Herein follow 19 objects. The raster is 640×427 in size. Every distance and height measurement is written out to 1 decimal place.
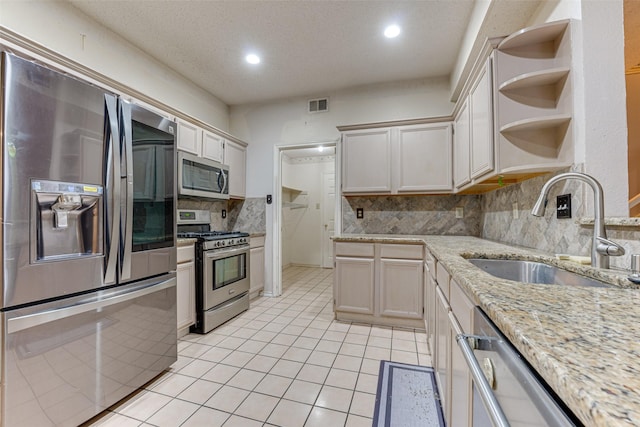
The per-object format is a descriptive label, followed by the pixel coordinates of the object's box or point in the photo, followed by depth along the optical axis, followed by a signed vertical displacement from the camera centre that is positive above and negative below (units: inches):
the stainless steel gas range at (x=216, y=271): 100.7 -23.2
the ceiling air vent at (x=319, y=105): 138.6 +57.0
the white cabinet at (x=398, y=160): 113.8 +24.2
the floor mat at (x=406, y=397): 58.1 -44.1
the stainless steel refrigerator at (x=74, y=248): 45.2 -6.8
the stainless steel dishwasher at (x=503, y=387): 16.8 -13.7
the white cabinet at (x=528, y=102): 58.6 +26.9
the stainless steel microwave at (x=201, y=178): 106.2 +16.1
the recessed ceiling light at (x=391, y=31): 92.0 +64.2
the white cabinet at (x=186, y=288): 92.7 -26.3
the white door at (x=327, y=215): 224.0 -0.3
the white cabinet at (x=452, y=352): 37.5 -24.4
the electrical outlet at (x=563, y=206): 56.8 +1.9
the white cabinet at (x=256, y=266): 134.6 -26.4
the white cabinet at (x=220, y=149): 112.6 +31.0
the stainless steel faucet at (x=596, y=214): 42.2 +0.1
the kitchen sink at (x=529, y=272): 45.6 -11.4
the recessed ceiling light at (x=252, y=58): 108.2 +64.2
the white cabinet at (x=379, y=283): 101.7 -27.1
